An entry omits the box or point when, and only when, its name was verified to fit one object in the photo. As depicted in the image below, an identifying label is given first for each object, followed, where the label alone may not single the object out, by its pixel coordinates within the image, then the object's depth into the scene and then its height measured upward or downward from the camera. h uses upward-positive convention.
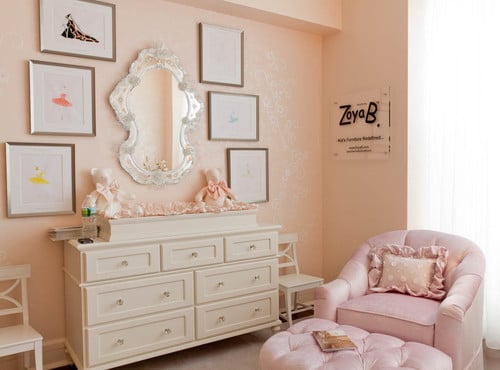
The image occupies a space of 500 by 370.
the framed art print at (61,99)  2.89 +0.50
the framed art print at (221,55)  3.57 +0.97
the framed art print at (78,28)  2.92 +0.98
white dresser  2.69 -0.74
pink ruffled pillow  2.86 -0.65
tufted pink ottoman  2.10 -0.90
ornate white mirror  3.22 +0.43
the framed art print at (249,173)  3.77 +0.00
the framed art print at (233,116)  3.64 +0.47
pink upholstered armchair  2.36 -0.80
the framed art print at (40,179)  2.82 -0.03
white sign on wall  3.78 +0.42
